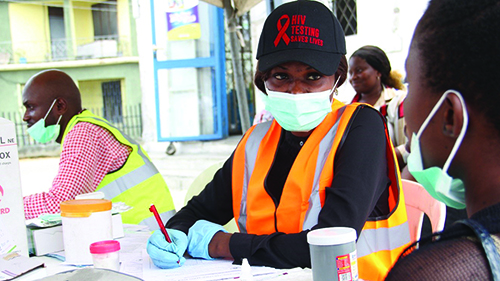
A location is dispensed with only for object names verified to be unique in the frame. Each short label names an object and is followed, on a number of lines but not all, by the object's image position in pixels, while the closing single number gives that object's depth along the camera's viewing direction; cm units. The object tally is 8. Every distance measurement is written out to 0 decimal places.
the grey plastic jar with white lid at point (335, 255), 100
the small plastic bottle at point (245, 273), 110
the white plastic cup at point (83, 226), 143
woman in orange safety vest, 149
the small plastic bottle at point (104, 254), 120
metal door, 718
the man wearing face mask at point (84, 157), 223
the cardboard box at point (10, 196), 138
